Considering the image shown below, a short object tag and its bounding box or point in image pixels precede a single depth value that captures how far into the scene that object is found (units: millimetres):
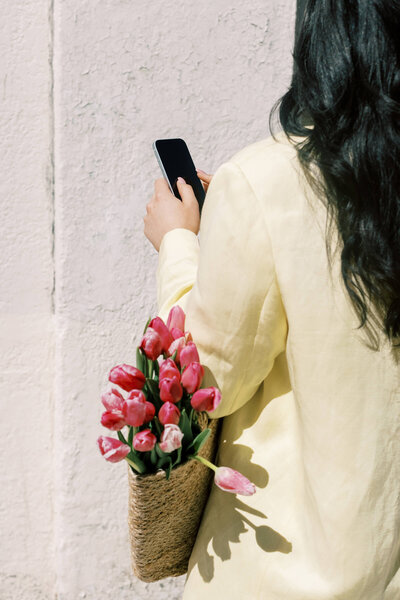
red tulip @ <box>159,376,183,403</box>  1103
